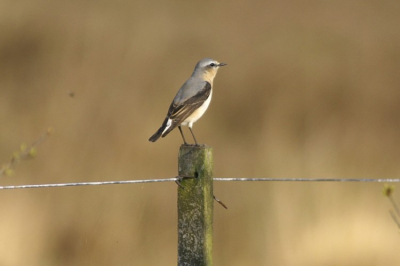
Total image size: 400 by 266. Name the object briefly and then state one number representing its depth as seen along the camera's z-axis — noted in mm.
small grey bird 12102
